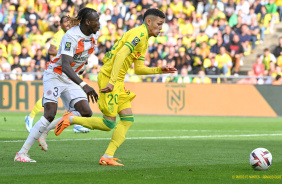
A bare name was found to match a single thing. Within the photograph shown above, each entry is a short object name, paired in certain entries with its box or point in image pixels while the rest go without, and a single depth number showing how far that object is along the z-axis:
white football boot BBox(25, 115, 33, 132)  30.38
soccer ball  16.72
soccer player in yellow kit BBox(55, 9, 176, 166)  17.64
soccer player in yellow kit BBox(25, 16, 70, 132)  26.94
